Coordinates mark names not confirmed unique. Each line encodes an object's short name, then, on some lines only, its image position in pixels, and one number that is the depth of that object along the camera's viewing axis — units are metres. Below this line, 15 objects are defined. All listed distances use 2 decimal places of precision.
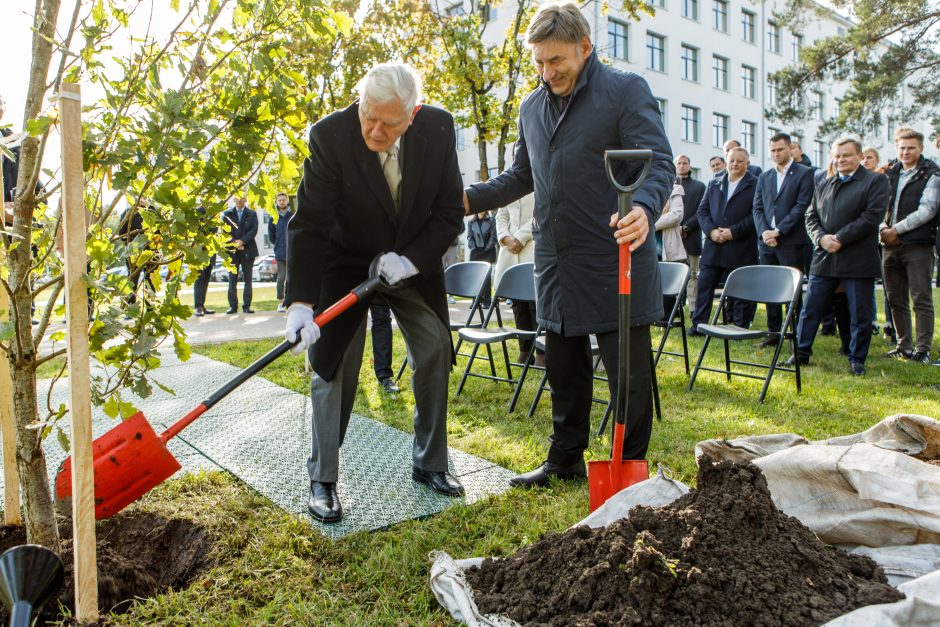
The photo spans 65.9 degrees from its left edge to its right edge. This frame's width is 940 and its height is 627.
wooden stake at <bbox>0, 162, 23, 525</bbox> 2.60
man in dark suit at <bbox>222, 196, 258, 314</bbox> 11.87
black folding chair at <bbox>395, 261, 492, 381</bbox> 6.16
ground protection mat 3.32
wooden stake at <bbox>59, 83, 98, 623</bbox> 1.90
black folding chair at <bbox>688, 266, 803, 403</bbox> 5.42
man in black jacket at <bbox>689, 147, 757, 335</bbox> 7.83
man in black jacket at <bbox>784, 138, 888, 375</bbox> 6.31
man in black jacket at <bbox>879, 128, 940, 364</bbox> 6.67
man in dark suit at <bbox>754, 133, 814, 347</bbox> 7.35
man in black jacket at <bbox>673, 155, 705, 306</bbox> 9.27
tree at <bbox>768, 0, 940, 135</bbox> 15.73
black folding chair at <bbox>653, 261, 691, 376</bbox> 5.66
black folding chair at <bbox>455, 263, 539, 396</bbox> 5.32
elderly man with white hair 3.11
